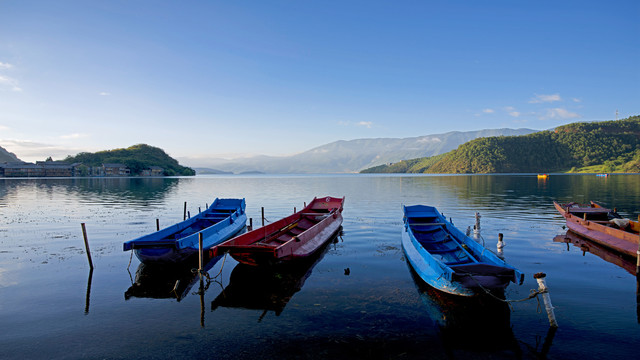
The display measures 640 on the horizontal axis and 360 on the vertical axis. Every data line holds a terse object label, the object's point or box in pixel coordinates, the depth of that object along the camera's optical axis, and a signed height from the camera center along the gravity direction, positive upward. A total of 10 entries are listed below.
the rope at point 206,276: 14.41 -5.19
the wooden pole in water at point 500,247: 17.62 -4.04
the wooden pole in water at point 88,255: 16.92 -4.32
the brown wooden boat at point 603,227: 19.00 -3.73
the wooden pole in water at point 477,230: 22.78 -4.09
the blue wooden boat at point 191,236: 16.78 -3.82
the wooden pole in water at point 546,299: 10.63 -4.20
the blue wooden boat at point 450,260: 11.46 -3.81
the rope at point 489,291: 10.70 -3.99
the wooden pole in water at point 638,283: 13.10 -4.64
